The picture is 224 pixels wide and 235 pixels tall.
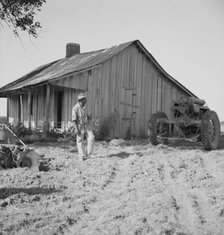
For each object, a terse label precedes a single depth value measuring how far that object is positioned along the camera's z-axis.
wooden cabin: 15.34
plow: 7.27
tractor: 10.49
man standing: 8.68
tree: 14.49
